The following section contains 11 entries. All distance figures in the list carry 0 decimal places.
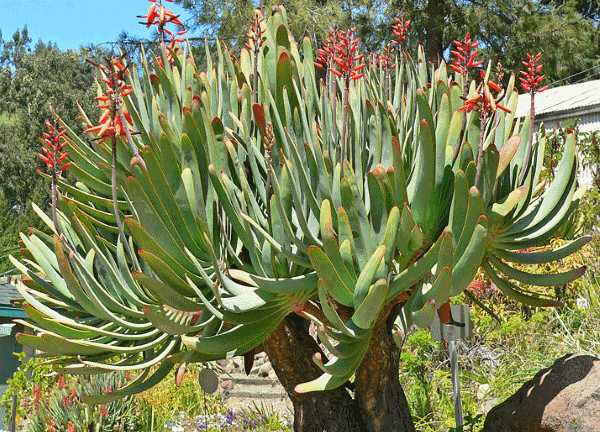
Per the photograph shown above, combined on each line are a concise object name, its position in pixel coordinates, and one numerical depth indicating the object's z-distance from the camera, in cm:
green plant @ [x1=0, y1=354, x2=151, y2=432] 720
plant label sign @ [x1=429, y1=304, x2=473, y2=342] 542
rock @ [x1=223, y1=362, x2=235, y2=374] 1225
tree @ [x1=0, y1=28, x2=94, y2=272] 3675
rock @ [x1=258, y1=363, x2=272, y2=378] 1170
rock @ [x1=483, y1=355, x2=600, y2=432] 376
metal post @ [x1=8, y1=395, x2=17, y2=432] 737
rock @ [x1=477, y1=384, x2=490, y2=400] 732
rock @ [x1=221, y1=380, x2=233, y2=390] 1004
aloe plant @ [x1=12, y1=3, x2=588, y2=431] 298
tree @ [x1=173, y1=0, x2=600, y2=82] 1708
